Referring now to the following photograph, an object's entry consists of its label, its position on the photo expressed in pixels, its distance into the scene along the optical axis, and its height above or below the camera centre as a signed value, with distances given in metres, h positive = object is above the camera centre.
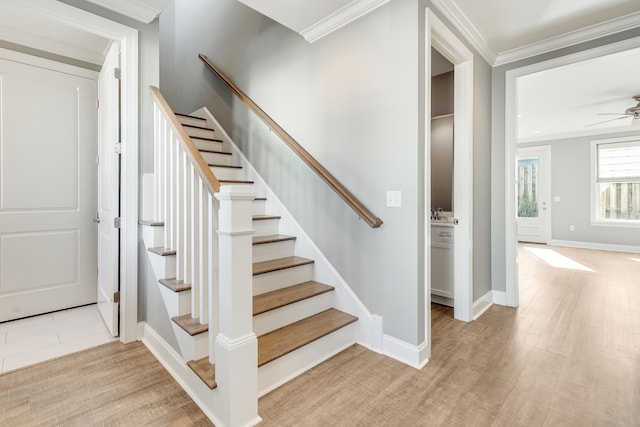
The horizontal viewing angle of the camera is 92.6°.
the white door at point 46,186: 2.58 +0.26
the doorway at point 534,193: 6.99 +0.47
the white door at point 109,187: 2.27 +0.22
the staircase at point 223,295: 1.47 -0.53
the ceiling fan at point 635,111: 4.39 +1.51
